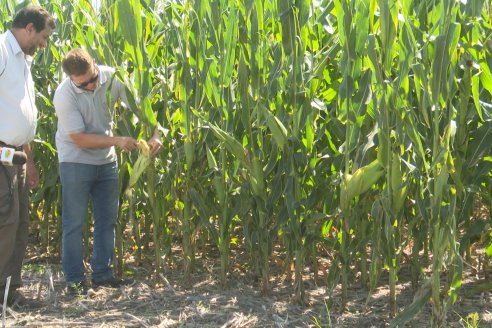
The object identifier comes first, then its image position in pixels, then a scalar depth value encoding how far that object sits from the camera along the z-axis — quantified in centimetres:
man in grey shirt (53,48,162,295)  484
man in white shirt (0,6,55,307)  450
